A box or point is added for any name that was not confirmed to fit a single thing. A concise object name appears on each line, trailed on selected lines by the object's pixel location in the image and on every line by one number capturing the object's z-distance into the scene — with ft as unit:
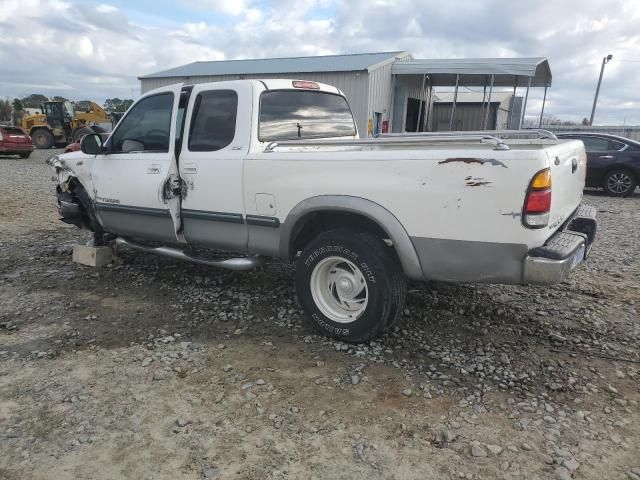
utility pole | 100.94
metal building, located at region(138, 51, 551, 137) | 54.54
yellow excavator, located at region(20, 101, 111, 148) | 85.25
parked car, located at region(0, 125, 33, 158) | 65.41
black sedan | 37.11
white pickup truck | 9.86
